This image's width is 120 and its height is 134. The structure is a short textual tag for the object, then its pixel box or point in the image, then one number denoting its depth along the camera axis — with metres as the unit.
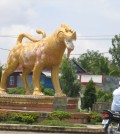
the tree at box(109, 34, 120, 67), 62.78
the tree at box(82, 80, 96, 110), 35.11
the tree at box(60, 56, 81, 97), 41.19
